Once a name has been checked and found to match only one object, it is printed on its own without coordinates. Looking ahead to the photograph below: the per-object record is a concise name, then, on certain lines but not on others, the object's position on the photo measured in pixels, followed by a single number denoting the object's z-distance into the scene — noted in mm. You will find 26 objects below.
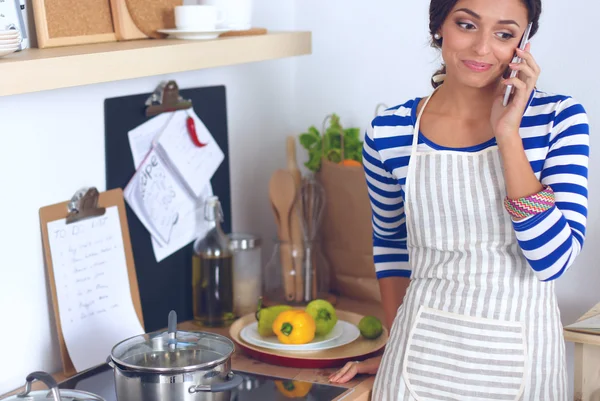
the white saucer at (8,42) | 2295
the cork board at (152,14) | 2647
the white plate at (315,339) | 2719
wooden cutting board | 2624
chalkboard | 2774
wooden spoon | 3041
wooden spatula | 3037
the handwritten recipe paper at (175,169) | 2828
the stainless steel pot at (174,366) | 2377
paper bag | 3018
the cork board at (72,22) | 2500
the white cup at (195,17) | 2630
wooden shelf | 2310
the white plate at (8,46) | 2296
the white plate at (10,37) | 2292
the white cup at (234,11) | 2736
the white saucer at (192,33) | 2645
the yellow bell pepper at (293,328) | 2727
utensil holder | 3037
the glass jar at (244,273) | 2984
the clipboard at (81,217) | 2640
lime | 2761
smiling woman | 2321
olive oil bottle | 2928
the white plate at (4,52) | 2300
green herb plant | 3085
